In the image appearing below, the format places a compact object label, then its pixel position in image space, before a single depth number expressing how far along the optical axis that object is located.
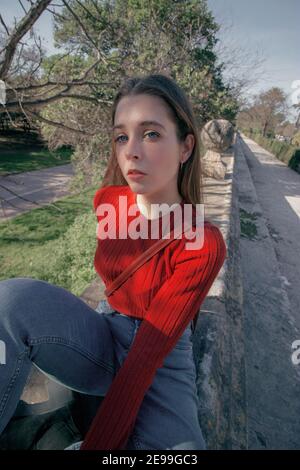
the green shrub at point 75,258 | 4.18
